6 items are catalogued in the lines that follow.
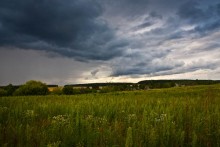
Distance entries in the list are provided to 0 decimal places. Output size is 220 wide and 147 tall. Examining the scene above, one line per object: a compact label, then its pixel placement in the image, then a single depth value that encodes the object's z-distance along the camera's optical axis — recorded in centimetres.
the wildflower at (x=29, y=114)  533
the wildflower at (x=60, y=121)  402
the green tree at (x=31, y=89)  5414
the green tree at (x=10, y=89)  5478
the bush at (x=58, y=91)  4745
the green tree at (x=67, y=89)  4885
